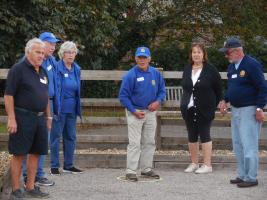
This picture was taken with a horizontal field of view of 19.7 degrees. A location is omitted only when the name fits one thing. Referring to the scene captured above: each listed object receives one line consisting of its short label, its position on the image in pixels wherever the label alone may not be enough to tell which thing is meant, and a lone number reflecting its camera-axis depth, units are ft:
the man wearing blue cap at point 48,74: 28.48
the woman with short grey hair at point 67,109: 30.90
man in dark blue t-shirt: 24.76
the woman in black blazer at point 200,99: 31.91
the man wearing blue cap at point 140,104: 30.18
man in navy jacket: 28.69
